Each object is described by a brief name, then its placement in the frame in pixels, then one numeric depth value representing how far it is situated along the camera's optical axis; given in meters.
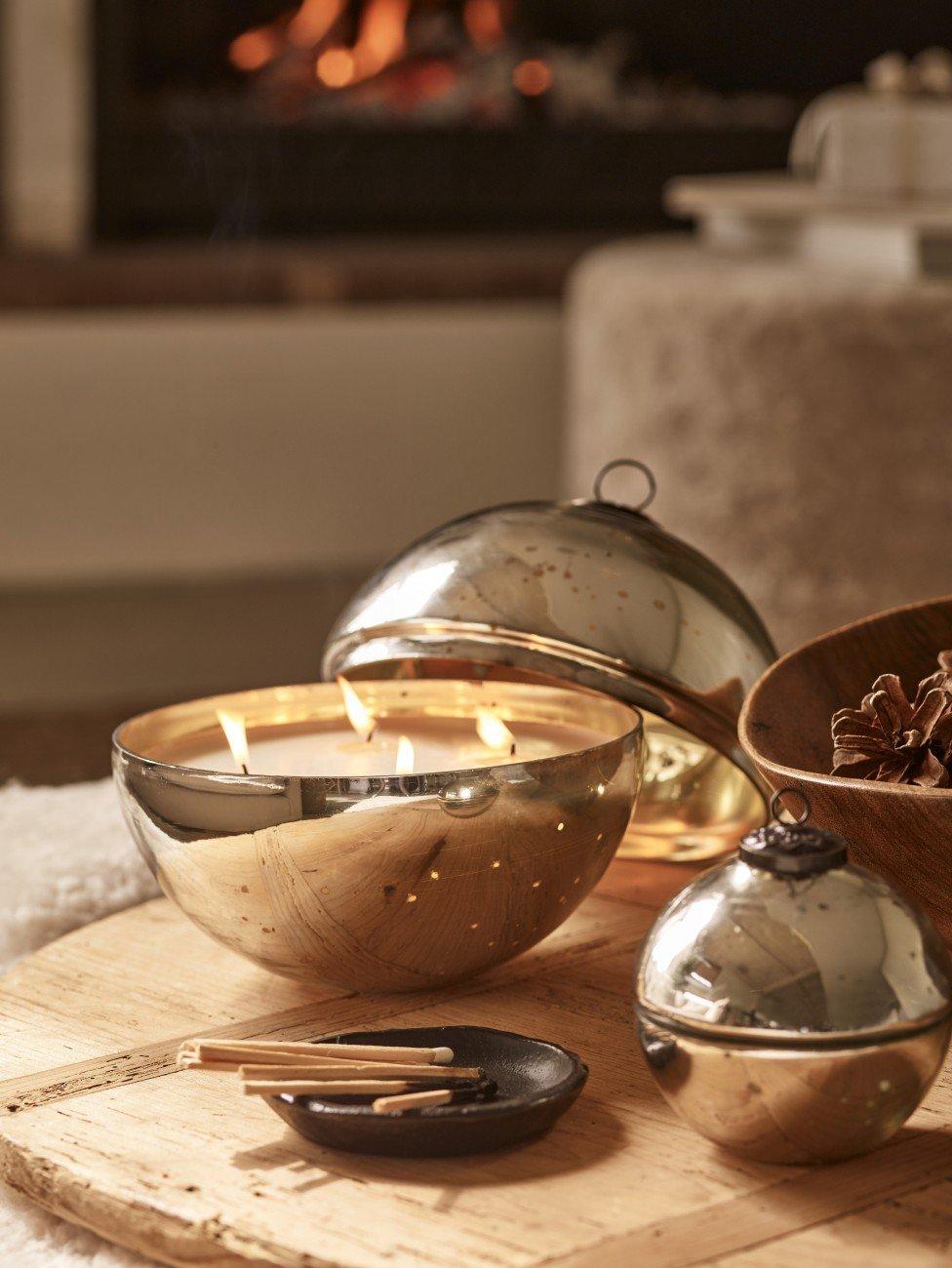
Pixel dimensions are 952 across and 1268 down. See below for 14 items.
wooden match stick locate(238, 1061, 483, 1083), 1.20
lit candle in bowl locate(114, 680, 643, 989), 1.28
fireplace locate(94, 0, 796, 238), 4.99
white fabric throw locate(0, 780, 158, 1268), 1.51
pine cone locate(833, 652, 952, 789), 1.34
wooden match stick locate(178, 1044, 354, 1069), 1.21
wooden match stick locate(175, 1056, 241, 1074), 1.21
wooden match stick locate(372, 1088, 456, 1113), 1.18
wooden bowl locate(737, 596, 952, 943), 1.24
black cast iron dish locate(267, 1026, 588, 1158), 1.18
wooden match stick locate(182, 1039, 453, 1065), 1.21
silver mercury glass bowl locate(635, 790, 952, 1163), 1.16
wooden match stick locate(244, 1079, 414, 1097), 1.19
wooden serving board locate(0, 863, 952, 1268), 1.14
